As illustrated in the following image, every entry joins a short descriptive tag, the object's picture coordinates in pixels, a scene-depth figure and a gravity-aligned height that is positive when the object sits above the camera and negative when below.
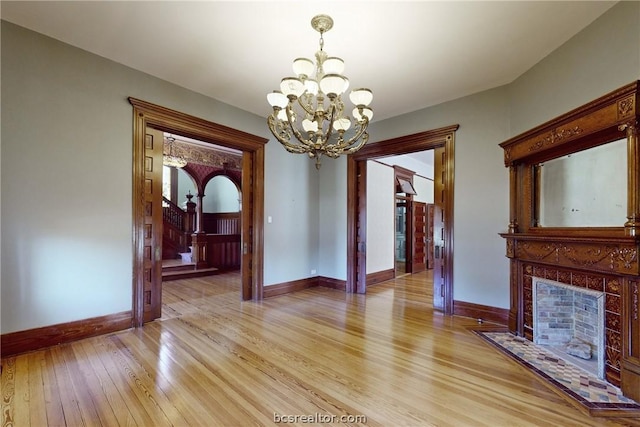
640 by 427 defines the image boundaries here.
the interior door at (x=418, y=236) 7.65 -0.54
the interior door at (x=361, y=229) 5.29 -0.24
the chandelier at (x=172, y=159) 6.43 +1.29
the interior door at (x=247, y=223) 4.77 -0.12
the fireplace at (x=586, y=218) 2.11 -0.01
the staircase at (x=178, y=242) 6.81 -0.80
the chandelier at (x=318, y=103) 2.41 +1.02
